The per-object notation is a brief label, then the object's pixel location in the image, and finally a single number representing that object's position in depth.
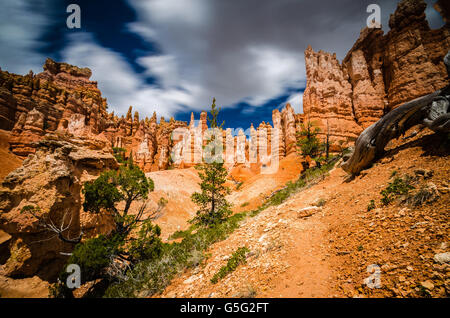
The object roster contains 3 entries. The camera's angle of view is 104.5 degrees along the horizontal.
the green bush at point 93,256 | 6.06
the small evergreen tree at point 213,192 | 10.69
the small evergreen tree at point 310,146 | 21.19
